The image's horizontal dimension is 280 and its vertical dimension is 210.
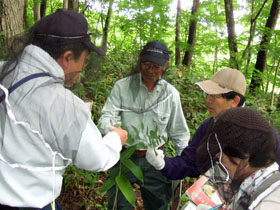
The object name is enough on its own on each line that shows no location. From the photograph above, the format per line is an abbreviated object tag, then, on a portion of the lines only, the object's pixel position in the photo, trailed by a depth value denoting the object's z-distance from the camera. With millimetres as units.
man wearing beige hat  2051
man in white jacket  1177
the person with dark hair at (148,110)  2355
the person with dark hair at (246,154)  1165
